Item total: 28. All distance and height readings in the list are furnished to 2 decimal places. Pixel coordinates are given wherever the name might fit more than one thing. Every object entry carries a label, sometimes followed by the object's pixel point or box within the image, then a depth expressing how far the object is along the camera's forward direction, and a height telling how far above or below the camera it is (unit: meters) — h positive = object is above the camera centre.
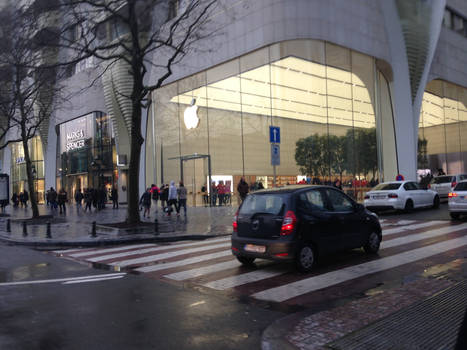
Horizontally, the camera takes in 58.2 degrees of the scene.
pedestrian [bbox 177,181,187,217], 20.81 -0.30
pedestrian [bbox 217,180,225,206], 27.95 -0.28
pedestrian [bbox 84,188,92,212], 28.28 -0.26
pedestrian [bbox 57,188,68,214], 27.94 -0.29
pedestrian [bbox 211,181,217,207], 28.19 -0.33
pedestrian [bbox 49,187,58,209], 31.58 -0.34
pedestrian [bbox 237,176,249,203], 23.03 +0.00
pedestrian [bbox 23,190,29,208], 37.47 -0.14
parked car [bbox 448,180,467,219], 13.66 -0.63
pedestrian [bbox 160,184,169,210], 23.53 -0.24
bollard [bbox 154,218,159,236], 13.22 -1.25
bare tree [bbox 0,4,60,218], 13.95 +5.52
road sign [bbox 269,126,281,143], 14.01 +1.72
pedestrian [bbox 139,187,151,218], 21.17 -0.49
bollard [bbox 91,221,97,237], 13.02 -1.18
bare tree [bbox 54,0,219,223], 13.41 +5.61
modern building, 24.70 +6.08
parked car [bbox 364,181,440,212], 17.69 -0.64
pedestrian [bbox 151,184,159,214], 24.39 -0.17
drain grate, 3.79 -1.46
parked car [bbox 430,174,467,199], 22.61 -0.16
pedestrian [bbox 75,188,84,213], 30.83 -0.32
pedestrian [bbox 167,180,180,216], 20.97 -0.43
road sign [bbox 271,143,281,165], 13.58 +1.03
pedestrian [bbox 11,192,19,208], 40.59 -0.51
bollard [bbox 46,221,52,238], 13.17 -1.24
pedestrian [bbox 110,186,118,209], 29.73 -0.39
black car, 7.16 -0.72
